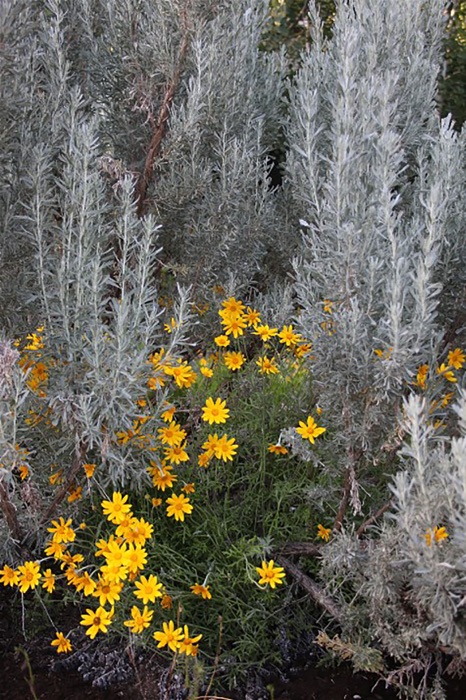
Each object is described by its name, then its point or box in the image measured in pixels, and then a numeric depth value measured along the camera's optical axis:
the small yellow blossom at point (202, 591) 2.26
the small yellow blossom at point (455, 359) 2.41
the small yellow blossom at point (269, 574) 2.26
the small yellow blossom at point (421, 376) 2.26
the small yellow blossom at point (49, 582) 2.29
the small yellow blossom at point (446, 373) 2.24
